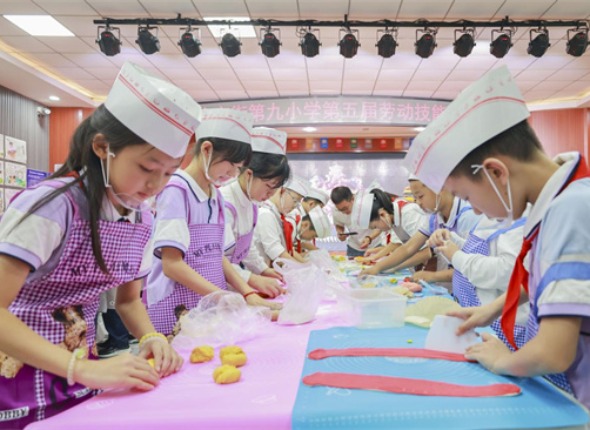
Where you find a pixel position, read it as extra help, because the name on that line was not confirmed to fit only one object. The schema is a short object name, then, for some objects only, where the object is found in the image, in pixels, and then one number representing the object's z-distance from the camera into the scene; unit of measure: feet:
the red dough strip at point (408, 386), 2.83
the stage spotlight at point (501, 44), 16.71
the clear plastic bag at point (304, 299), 5.27
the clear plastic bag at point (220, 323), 4.47
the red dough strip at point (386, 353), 3.50
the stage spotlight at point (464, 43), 16.71
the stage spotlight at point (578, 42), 16.61
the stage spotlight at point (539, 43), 16.69
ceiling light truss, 16.49
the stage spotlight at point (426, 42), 16.83
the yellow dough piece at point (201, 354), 3.88
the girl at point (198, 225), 5.50
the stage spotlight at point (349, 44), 16.76
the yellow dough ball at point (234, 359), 3.65
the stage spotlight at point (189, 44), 16.55
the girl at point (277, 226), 10.81
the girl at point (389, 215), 12.83
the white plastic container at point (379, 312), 4.75
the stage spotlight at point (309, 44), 16.71
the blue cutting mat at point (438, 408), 2.56
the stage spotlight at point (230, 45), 16.85
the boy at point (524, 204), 2.79
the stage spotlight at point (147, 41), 16.44
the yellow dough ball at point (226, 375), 3.27
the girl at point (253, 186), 8.15
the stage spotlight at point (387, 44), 16.77
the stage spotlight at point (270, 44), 16.72
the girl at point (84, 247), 3.01
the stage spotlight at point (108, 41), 16.38
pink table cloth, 2.68
